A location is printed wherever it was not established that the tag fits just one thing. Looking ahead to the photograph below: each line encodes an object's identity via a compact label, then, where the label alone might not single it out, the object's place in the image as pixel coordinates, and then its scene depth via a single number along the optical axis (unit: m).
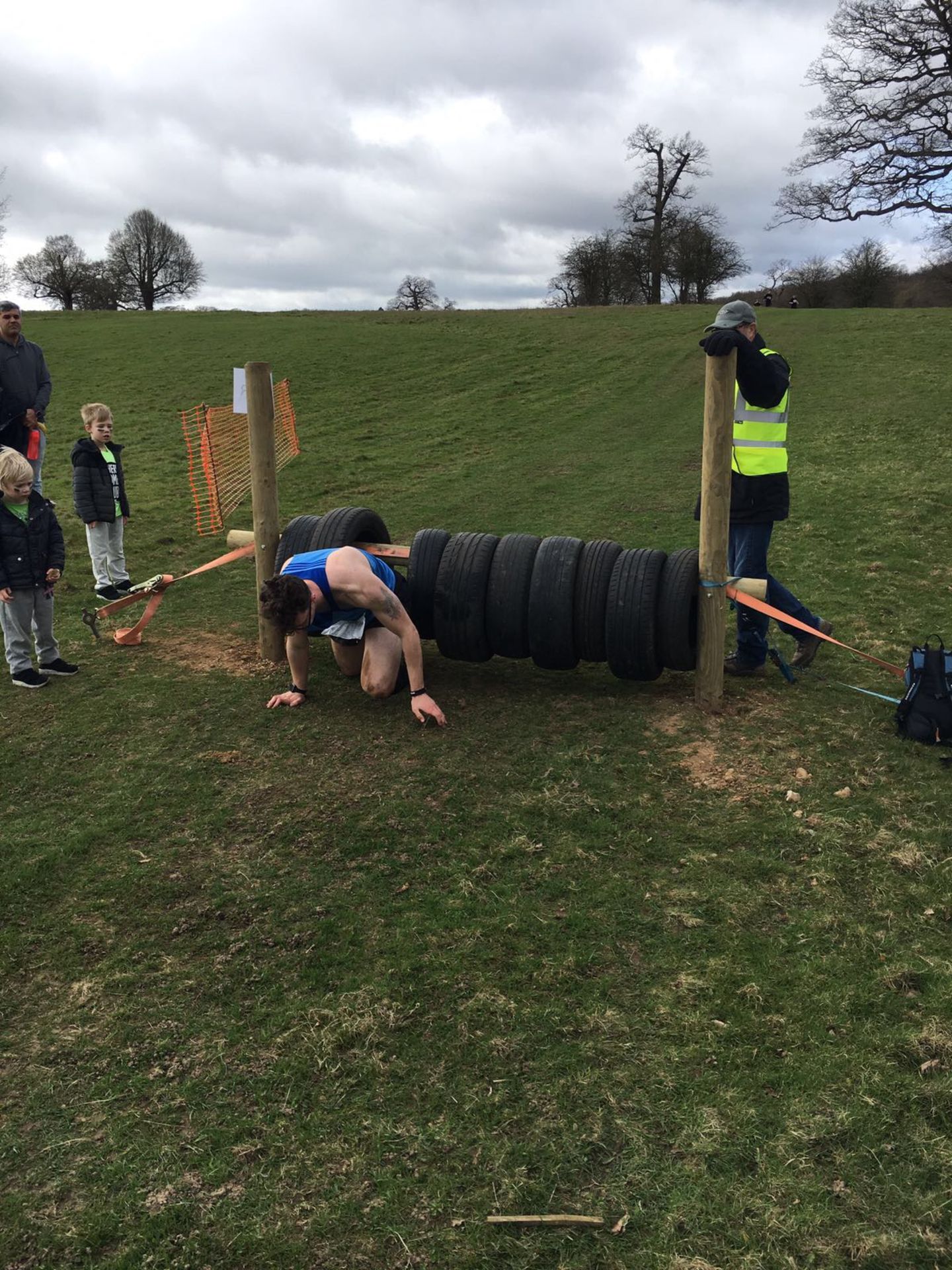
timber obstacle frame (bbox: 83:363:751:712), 5.04
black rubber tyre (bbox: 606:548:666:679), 5.19
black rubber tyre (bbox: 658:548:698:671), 5.19
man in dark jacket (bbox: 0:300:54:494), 7.23
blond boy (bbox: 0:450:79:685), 5.53
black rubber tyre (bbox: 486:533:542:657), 5.46
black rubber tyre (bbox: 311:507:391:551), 5.84
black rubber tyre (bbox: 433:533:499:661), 5.54
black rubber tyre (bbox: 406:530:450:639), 5.70
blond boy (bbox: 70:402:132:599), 7.62
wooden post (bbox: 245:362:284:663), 5.99
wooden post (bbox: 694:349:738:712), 5.00
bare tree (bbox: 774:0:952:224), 30.94
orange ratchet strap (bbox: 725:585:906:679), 5.21
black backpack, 4.73
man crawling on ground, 4.77
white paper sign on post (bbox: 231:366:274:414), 6.97
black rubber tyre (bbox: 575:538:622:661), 5.32
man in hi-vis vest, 5.05
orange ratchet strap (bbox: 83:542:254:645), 6.44
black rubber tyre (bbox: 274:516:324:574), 6.06
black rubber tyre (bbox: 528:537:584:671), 5.35
